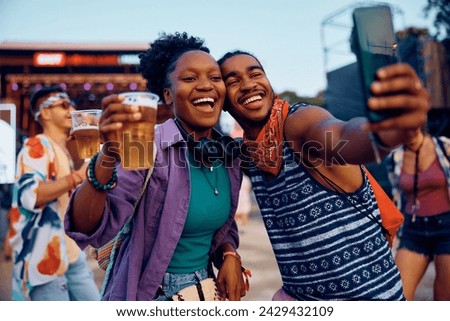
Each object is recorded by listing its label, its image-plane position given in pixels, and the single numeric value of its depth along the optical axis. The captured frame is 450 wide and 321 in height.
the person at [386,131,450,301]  2.74
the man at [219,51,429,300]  1.55
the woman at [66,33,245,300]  1.41
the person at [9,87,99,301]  2.55
